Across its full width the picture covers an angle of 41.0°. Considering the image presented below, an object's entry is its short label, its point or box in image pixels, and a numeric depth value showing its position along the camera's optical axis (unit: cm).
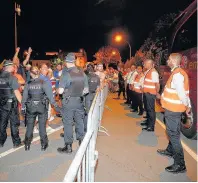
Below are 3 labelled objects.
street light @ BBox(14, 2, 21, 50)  1922
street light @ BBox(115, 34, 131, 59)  2009
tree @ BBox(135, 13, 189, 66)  931
